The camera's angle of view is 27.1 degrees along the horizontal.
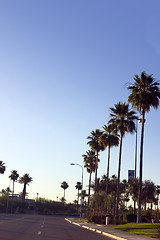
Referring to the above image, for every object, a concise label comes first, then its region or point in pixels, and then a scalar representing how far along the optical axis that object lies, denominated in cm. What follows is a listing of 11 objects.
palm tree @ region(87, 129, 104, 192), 6969
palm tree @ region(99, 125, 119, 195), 5781
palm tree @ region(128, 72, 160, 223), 3906
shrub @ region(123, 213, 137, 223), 3991
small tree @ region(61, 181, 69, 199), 15575
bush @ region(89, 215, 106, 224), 4569
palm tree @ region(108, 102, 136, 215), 4872
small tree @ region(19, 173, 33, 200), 12799
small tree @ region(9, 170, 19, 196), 12912
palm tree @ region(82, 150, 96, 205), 7894
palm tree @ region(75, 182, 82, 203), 15650
